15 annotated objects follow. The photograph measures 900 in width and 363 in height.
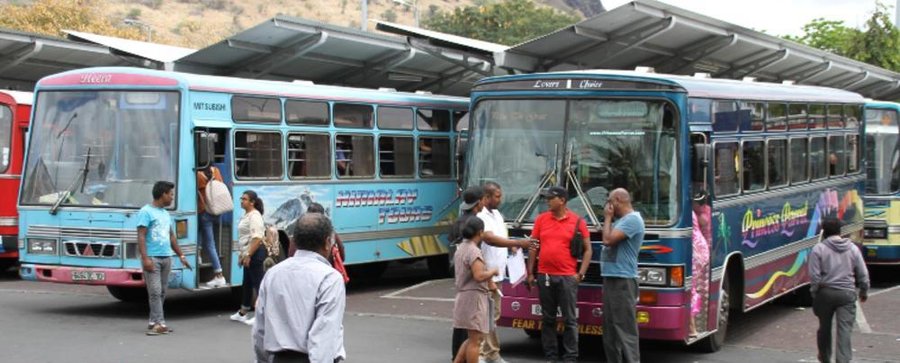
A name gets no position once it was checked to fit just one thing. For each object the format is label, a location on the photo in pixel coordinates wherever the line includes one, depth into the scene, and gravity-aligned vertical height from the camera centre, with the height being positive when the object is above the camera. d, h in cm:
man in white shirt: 1135 -74
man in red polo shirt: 1151 -92
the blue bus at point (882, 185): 2036 -37
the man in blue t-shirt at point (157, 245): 1362 -89
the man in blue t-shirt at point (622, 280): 1112 -104
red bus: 1945 +13
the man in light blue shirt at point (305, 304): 649 -73
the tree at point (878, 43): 3878 +368
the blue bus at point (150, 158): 1495 +5
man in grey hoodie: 1151 -109
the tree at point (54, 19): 5303 +610
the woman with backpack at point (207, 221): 1520 -71
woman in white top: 1425 -81
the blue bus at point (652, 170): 1173 -7
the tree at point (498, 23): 7019 +778
